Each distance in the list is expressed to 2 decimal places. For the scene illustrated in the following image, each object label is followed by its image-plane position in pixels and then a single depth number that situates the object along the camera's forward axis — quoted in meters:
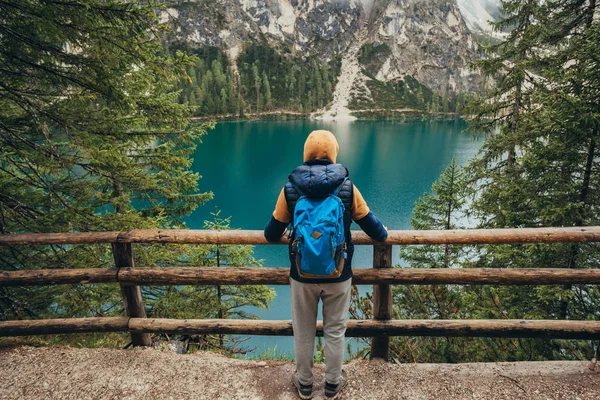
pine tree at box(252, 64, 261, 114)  157.60
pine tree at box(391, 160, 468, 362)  9.99
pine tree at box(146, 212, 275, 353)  9.66
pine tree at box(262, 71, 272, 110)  158.75
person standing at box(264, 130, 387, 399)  2.59
